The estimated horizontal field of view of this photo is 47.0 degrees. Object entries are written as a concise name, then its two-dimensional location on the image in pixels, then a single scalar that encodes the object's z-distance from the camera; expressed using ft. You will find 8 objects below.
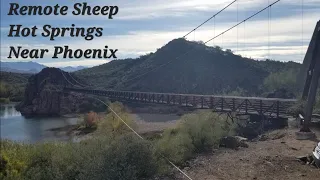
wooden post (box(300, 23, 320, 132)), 52.70
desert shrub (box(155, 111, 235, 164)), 43.42
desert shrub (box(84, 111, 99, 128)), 101.61
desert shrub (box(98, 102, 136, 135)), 75.42
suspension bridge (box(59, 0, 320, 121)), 71.31
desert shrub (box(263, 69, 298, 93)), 169.11
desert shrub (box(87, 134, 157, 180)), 30.99
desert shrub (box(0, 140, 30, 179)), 26.09
